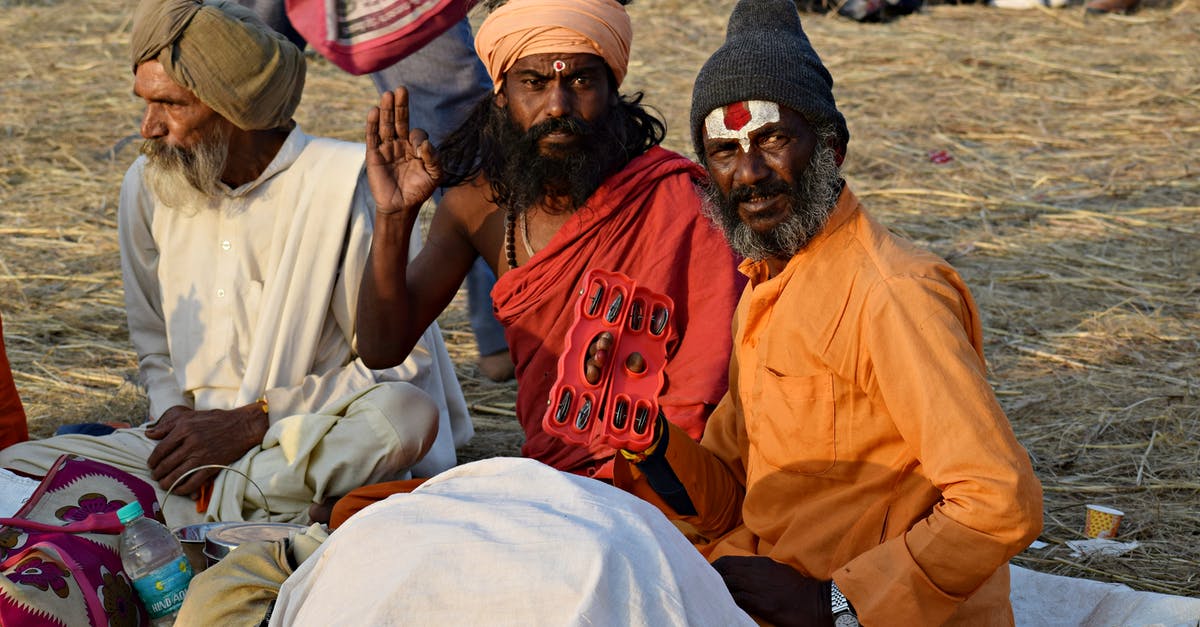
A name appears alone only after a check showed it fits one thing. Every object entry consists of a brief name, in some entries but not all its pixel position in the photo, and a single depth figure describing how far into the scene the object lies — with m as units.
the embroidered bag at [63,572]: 5.45
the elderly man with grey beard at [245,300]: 8.19
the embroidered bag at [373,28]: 9.76
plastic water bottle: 5.88
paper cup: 8.09
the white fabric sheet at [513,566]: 4.20
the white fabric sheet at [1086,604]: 6.54
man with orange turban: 7.82
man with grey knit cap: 5.22
